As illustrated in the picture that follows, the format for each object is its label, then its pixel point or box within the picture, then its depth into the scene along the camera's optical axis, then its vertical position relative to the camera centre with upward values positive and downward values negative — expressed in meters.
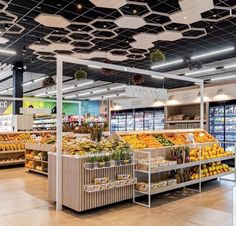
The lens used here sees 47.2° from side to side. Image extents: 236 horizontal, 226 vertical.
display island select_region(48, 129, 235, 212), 4.70 -0.94
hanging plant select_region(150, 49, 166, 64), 7.63 +1.79
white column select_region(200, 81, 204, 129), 7.88 +0.36
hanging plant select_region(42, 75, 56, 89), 10.78 +1.50
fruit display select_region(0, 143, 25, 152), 9.72 -0.98
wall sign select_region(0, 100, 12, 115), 23.68 +1.20
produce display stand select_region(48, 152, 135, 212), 4.61 -1.18
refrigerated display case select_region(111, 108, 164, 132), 11.66 +0.03
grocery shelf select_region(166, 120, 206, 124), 9.75 -0.05
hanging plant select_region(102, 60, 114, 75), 9.80 +1.78
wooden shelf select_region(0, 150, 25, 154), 9.57 -1.16
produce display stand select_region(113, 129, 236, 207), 5.17 -1.07
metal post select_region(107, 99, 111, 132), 12.95 +0.61
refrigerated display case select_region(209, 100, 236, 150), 9.44 -0.05
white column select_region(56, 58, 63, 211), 4.91 -0.41
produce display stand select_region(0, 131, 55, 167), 9.78 -1.30
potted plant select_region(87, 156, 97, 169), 4.69 -0.74
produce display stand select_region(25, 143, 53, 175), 8.39 -1.22
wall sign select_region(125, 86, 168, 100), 5.99 +0.65
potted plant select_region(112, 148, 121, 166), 5.09 -0.69
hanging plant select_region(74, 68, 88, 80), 9.62 +1.60
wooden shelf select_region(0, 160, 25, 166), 9.68 -1.55
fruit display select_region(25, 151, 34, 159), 9.12 -1.21
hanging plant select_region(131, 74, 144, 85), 9.08 +1.40
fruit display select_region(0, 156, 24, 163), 9.81 -1.47
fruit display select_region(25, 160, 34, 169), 8.99 -1.50
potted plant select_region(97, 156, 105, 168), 4.81 -0.75
